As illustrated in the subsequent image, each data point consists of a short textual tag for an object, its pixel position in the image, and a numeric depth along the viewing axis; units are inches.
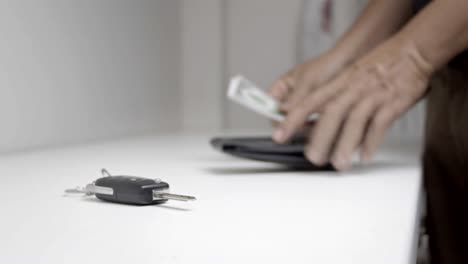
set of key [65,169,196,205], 32.0
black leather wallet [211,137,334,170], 42.5
